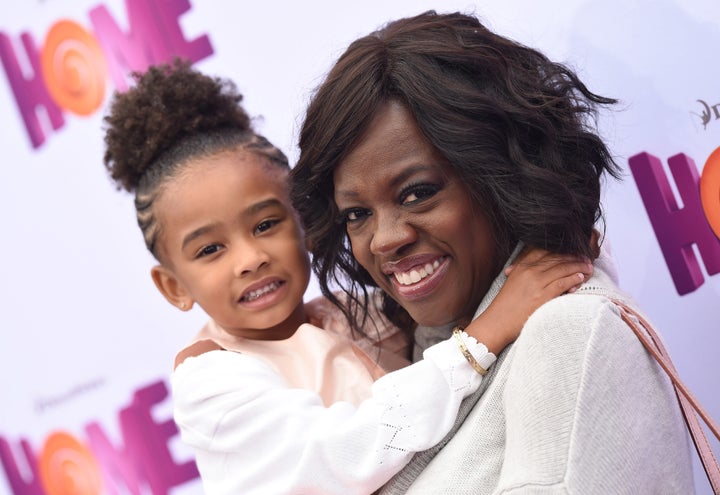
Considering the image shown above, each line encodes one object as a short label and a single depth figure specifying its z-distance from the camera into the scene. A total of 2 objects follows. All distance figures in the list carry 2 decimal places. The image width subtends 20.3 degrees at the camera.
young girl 1.41
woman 1.33
